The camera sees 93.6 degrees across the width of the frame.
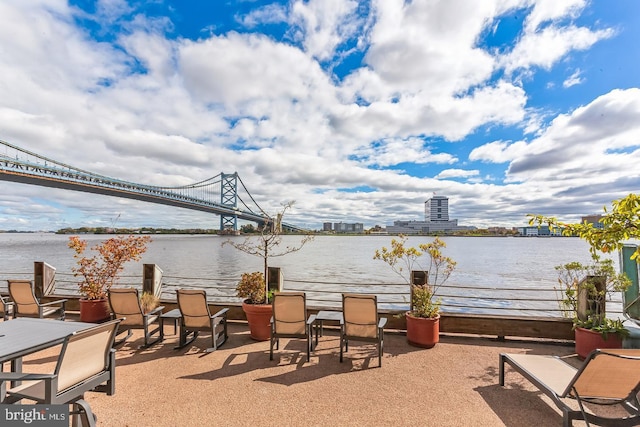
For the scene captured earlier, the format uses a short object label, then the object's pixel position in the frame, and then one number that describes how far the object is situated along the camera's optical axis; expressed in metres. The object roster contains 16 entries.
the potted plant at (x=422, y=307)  3.62
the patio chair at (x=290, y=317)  3.36
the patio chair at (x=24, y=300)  4.12
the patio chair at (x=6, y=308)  4.18
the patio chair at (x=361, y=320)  3.24
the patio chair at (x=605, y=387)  1.78
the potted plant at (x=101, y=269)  4.49
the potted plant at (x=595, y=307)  3.15
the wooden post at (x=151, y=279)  4.91
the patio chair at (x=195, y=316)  3.56
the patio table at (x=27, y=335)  1.99
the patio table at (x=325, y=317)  3.71
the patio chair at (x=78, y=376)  1.68
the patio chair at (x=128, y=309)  3.75
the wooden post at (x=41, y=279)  5.41
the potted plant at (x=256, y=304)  3.89
